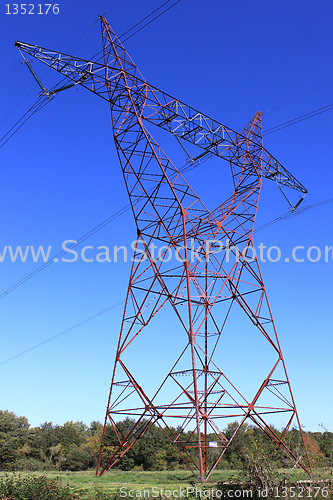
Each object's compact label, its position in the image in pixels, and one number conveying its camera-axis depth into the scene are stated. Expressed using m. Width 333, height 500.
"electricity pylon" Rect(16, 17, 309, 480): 18.89
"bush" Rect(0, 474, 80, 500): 14.70
